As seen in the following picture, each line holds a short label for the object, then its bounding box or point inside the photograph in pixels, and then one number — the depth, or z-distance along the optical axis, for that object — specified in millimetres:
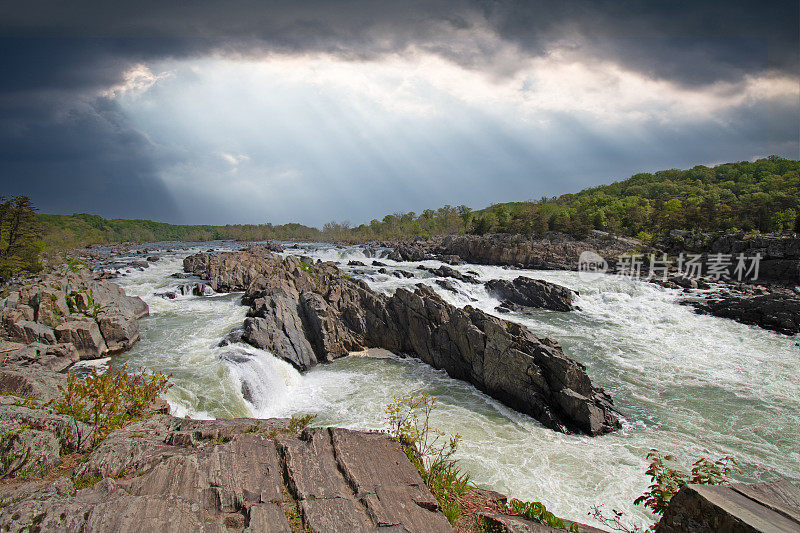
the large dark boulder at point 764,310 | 24594
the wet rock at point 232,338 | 16109
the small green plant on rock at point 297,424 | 7314
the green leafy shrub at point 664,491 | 4719
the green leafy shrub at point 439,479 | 5316
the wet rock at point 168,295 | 25380
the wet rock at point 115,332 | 15945
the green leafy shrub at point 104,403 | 6711
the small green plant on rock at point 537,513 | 4907
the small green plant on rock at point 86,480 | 4766
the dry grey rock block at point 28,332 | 14094
